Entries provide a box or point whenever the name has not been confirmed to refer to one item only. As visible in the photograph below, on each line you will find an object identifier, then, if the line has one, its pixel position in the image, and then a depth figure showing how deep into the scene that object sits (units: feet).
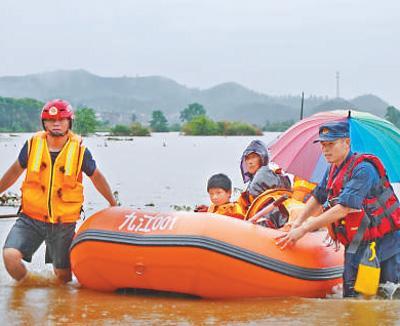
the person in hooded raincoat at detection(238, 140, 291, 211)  21.47
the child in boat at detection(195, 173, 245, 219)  21.56
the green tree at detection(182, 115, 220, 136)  288.63
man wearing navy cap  17.90
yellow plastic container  18.42
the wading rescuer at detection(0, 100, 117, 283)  20.31
